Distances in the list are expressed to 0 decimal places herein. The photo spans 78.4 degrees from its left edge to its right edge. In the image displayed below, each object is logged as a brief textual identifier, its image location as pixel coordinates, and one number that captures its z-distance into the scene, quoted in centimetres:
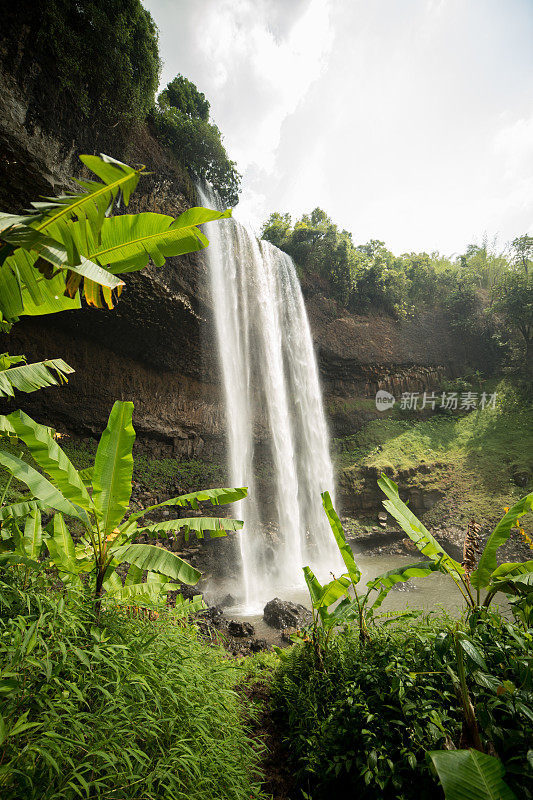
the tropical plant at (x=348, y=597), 271
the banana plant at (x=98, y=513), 233
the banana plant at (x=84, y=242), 152
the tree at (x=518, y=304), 1670
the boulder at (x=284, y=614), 621
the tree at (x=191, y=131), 1009
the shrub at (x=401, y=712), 161
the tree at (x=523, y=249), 1773
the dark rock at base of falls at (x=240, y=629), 561
